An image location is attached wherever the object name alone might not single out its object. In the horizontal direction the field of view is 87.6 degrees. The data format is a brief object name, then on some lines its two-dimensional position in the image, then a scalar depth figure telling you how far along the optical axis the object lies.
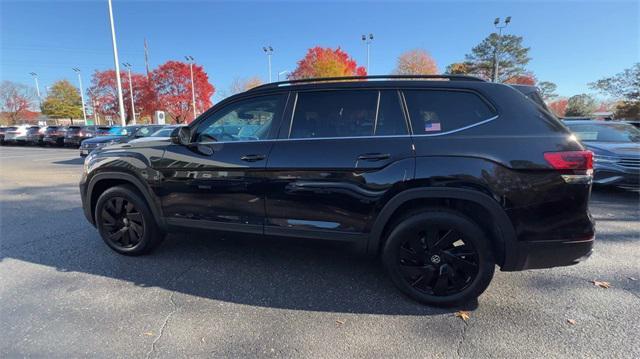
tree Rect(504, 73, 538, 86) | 50.36
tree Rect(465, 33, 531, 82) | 48.50
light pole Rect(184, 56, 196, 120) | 42.22
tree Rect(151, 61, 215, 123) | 44.34
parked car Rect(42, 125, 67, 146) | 23.05
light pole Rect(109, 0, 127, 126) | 18.63
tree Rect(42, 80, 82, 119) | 62.41
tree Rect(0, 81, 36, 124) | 63.41
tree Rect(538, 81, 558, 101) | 56.19
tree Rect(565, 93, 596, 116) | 52.00
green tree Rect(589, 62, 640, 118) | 29.39
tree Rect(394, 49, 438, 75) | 50.28
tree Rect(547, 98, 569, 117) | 67.74
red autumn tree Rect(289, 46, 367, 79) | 41.53
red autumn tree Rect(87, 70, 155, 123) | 46.19
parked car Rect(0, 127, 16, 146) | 26.95
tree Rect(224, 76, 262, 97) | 65.86
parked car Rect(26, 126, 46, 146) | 24.64
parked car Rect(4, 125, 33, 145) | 25.78
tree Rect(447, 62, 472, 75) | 49.53
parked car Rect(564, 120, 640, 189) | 6.11
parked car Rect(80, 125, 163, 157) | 12.52
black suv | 2.50
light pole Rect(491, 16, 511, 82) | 24.58
